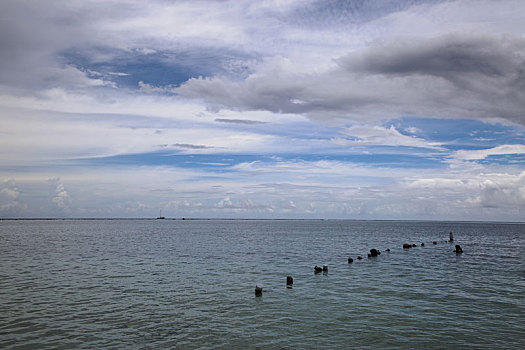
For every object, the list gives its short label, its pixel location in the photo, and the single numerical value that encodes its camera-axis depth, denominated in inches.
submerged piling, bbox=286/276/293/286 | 1298.4
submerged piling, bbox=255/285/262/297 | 1112.2
